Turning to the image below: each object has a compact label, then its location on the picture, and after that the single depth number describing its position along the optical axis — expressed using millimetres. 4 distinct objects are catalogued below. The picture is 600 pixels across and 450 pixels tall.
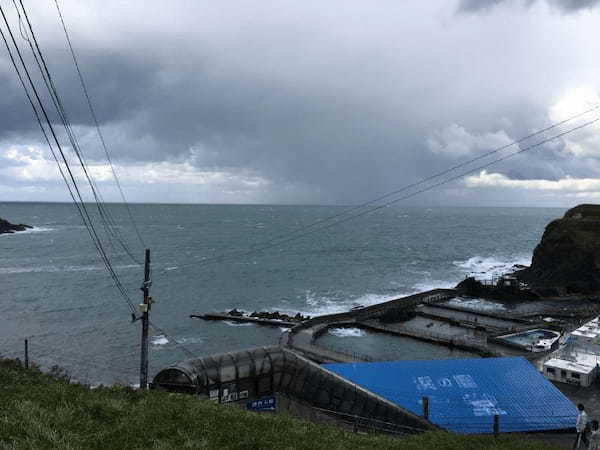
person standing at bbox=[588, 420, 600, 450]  16859
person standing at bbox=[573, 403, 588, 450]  16188
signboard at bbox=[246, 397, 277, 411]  19331
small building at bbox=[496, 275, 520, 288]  74250
